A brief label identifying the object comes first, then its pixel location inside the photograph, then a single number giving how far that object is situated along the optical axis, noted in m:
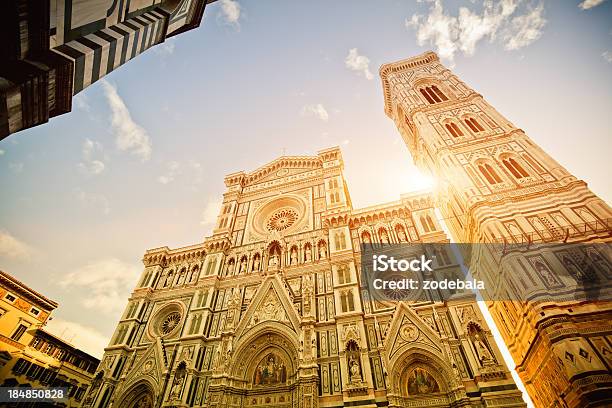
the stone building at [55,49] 4.76
